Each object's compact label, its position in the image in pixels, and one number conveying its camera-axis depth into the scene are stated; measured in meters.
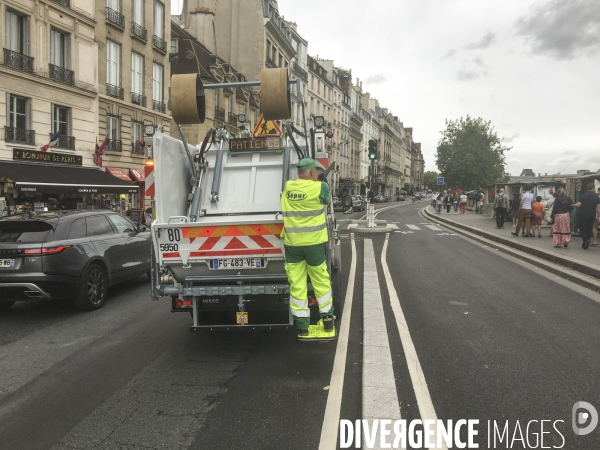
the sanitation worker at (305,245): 4.62
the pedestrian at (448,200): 36.87
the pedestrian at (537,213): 16.42
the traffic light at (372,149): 18.14
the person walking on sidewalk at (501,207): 20.06
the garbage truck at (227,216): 4.84
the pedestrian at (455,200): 36.69
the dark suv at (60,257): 6.75
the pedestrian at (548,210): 20.47
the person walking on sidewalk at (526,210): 16.06
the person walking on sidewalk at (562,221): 13.01
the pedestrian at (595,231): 13.70
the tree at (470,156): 60.31
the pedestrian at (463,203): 36.78
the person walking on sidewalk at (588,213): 12.84
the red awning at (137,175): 24.98
